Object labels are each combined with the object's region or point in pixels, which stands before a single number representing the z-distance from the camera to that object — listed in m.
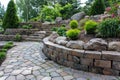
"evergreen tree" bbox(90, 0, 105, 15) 4.28
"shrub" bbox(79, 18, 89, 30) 2.96
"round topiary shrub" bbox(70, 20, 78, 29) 2.63
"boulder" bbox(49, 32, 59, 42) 2.66
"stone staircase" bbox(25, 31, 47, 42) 4.37
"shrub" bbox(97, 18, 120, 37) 1.92
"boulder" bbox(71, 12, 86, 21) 4.41
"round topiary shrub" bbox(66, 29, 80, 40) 2.14
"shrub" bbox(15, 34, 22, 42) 4.31
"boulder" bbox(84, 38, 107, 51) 1.79
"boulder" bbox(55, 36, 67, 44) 2.31
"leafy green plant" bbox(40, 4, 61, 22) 6.88
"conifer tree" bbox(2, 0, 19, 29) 4.92
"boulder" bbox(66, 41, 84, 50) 1.93
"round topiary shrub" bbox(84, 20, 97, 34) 2.14
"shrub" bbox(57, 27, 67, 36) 2.75
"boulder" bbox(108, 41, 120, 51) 1.72
